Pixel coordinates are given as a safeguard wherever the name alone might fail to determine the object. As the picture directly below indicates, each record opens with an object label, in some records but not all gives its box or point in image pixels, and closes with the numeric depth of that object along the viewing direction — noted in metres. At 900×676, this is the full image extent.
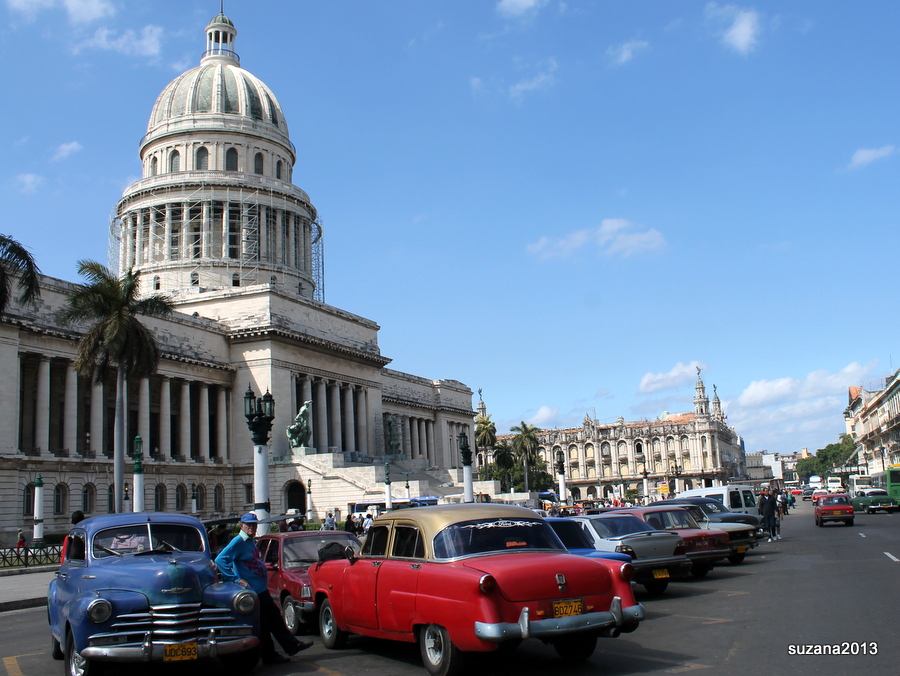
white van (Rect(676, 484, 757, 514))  30.83
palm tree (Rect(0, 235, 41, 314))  28.05
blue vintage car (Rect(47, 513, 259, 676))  9.66
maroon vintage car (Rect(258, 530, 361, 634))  13.26
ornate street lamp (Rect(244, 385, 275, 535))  27.12
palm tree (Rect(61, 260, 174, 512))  37.59
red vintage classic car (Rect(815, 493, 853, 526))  38.78
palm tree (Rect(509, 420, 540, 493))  108.94
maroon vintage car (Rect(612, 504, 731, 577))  18.42
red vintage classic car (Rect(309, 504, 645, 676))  8.95
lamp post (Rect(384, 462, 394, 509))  46.75
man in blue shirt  11.15
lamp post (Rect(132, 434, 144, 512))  34.16
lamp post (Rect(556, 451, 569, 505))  73.44
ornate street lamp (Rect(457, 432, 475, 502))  46.69
